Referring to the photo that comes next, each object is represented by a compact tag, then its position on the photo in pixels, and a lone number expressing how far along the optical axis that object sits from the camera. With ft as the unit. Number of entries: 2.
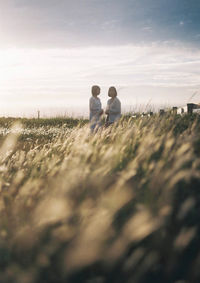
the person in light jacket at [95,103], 33.71
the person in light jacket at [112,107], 31.99
